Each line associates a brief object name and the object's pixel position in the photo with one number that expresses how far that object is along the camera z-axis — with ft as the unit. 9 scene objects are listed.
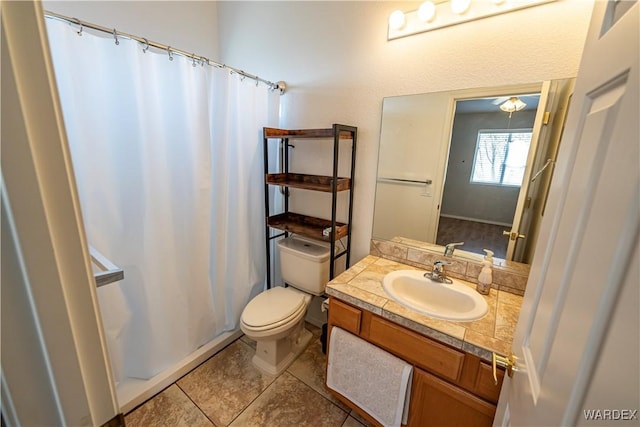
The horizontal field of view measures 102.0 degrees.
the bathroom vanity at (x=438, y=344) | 3.17
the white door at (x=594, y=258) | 1.11
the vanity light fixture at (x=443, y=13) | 3.77
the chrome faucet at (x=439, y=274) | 4.47
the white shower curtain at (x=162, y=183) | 3.92
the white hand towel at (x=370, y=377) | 3.75
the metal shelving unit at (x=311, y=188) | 5.17
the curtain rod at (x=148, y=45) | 3.48
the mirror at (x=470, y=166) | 3.90
